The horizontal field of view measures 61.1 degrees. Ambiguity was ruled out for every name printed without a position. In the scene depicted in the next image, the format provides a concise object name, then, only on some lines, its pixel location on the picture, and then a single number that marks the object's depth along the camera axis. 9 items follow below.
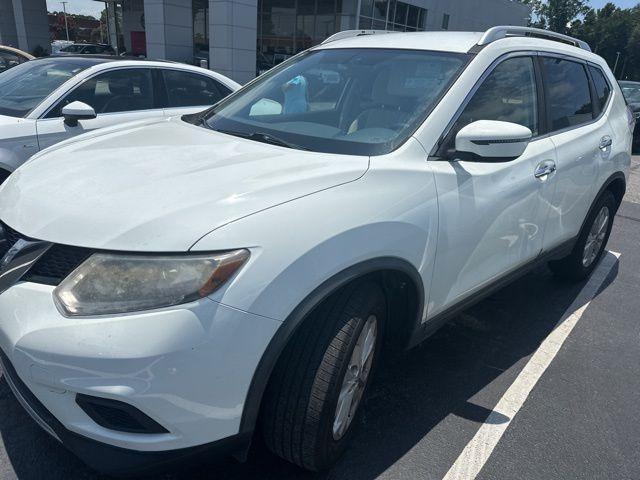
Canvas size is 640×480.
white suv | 1.73
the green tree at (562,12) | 75.38
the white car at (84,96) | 4.45
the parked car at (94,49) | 21.60
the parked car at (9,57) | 8.86
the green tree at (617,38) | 67.62
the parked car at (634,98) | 13.26
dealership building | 19.80
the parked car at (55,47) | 28.57
